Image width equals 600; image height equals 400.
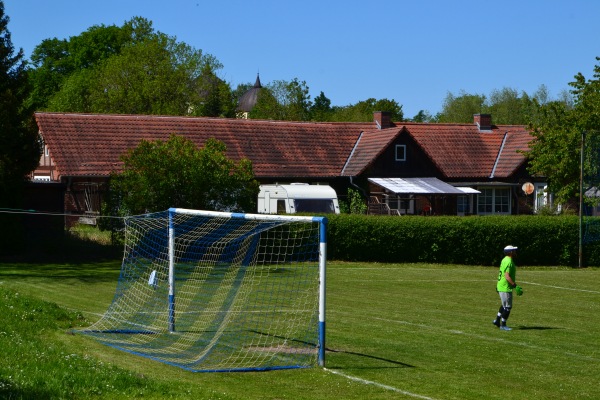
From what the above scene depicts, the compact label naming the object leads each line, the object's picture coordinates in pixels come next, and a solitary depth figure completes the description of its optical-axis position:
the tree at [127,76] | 75.94
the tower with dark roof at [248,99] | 150.34
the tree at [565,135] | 46.44
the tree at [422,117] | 137.15
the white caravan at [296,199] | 46.41
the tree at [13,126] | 34.03
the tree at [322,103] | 134.93
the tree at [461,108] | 110.88
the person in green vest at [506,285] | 19.41
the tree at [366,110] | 98.12
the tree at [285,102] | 83.44
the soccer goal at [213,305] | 15.74
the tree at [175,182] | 35.59
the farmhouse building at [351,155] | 46.78
